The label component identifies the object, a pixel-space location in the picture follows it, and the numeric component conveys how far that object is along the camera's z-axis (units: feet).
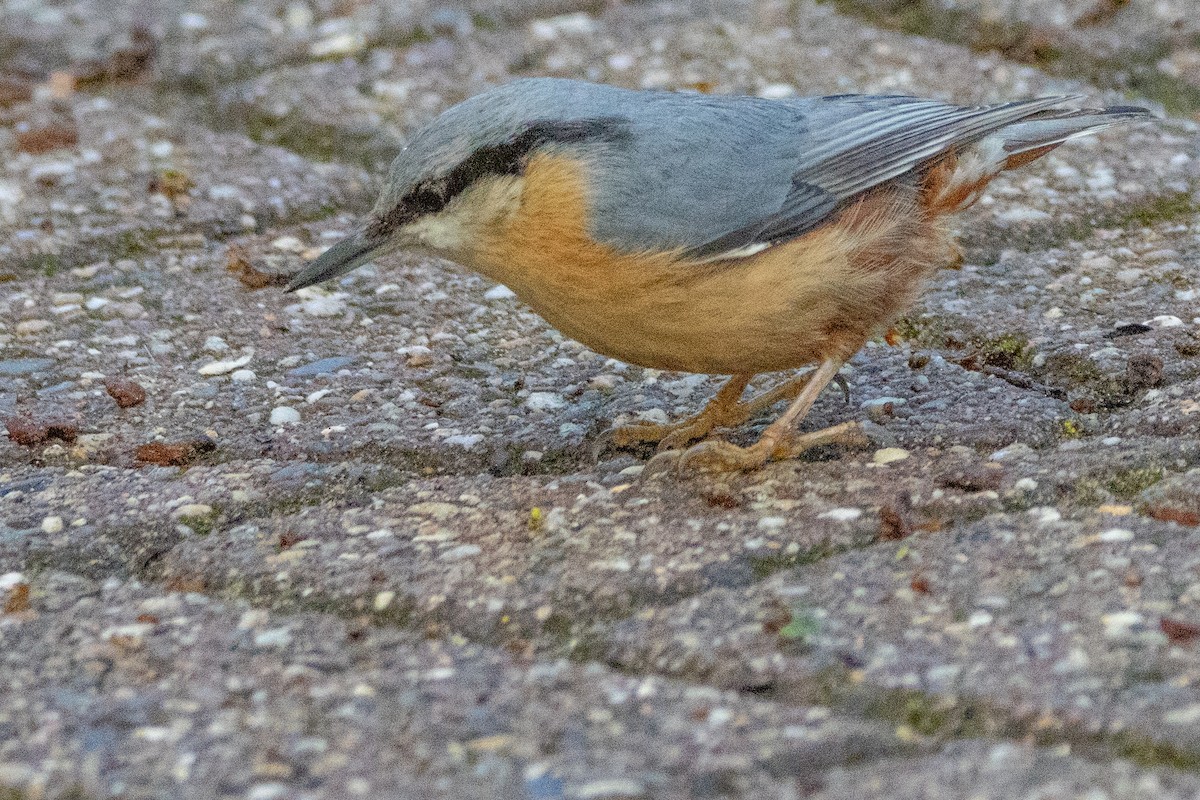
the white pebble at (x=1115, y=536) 14.30
